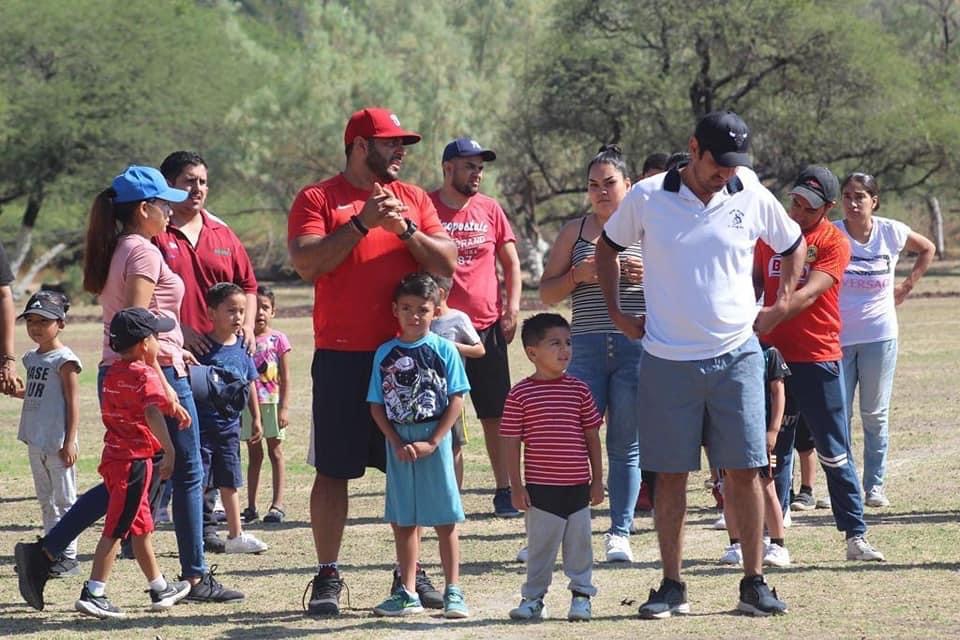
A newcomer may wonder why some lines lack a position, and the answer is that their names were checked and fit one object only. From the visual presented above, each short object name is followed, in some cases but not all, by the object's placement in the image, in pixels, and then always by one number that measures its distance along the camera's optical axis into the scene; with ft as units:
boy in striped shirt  46.50
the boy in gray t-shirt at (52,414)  55.72
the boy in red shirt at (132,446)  47.67
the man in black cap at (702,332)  45.24
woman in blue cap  49.49
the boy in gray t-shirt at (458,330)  63.62
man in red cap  46.83
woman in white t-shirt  67.87
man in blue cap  66.80
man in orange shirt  54.85
